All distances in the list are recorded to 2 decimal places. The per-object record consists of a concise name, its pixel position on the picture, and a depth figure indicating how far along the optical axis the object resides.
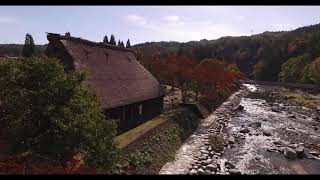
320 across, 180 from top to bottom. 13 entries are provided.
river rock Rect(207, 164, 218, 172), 13.29
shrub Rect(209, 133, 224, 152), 16.39
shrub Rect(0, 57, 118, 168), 7.29
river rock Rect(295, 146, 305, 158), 15.85
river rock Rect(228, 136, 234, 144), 17.91
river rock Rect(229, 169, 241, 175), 13.18
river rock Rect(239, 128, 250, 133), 20.82
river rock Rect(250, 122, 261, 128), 22.89
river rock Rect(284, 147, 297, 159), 15.59
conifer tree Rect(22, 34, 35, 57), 51.21
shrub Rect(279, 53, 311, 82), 54.28
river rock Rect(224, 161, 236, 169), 13.79
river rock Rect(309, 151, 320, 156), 16.23
